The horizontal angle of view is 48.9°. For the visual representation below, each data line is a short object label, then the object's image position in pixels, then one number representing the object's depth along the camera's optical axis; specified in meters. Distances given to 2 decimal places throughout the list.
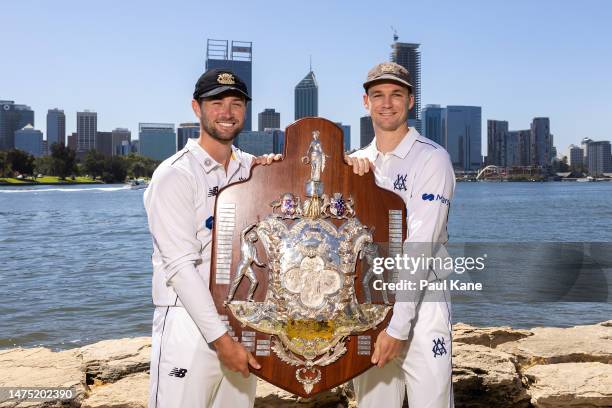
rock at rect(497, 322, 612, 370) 6.46
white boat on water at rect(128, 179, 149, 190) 109.25
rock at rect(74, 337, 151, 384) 6.20
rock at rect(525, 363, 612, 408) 5.16
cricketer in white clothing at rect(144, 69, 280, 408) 3.38
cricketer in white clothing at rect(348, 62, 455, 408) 3.52
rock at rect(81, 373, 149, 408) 5.03
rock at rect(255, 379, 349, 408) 5.13
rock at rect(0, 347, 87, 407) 5.34
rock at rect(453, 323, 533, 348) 7.29
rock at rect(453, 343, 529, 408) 5.35
